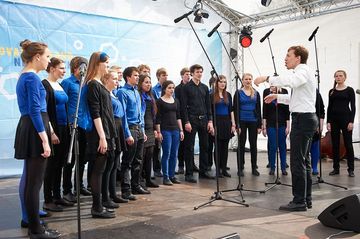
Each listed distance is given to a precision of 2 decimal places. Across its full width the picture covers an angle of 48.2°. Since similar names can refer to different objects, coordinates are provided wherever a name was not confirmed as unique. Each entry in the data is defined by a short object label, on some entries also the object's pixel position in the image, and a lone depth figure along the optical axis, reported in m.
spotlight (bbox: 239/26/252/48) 6.73
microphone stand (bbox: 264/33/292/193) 5.02
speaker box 3.04
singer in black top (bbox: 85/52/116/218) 3.37
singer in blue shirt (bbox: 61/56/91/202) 4.11
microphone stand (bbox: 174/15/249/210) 4.01
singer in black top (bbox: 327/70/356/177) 5.79
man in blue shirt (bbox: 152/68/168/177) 5.64
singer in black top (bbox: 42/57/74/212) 3.79
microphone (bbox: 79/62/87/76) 2.62
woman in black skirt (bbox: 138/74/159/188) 4.70
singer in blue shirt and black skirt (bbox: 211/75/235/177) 5.70
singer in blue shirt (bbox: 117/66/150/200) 4.32
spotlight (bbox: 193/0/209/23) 7.04
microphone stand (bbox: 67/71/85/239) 2.50
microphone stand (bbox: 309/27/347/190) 5.15
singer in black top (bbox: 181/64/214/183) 5.42
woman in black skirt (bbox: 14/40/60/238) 2.86
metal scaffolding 7.22
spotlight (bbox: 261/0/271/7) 7.14
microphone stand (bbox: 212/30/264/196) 4.41
